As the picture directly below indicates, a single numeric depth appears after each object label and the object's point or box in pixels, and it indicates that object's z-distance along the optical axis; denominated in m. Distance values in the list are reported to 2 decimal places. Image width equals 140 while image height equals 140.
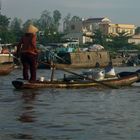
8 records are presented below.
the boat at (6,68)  28.27
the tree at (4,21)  77.14
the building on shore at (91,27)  97.38
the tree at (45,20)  134.43
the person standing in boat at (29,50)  15.60
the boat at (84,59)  48.25
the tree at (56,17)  136.26
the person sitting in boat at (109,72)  18.02
